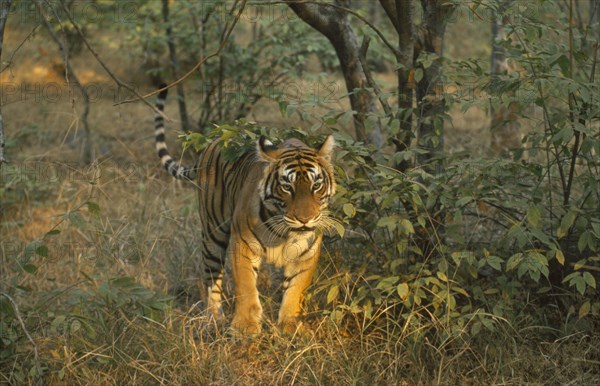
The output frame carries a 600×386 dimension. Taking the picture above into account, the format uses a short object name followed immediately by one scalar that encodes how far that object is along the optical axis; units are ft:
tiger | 27.17
